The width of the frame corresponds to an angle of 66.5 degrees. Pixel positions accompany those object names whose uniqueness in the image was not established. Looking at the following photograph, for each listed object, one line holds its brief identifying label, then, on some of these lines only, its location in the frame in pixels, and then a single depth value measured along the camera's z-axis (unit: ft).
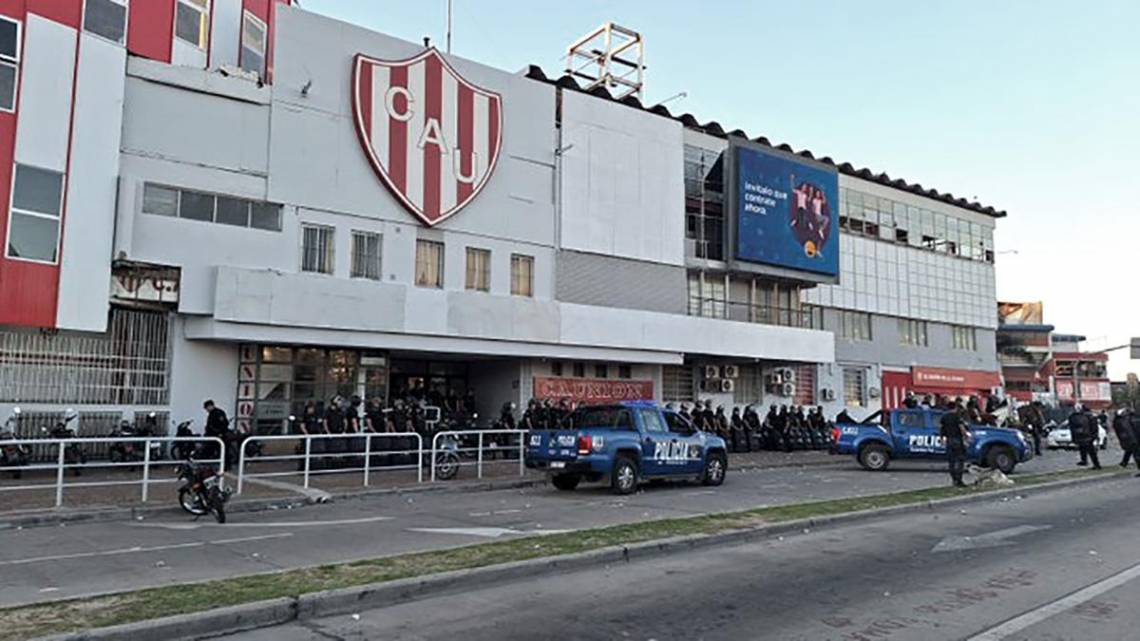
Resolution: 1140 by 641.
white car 113.42
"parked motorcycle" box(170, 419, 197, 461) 59.44
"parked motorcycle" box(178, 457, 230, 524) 41.81
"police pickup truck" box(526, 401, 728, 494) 52.60
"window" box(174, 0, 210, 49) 69.51
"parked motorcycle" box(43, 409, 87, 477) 56.24
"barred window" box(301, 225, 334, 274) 71.20
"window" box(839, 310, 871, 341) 125.18
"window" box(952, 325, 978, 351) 144.46
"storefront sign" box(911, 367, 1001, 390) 135.03
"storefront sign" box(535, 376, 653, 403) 87.20
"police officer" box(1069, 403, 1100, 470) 75.77
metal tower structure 103.14
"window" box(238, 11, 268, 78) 76.07
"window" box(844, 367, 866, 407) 124.77
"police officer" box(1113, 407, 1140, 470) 71.46
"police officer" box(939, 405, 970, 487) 57.16
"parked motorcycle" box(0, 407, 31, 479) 52.76
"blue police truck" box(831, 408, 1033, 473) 71.05
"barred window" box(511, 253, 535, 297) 83.65
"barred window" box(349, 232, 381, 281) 74.08
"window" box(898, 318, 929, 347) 134.31
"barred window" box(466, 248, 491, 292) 80.74
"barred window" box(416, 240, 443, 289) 77.71
